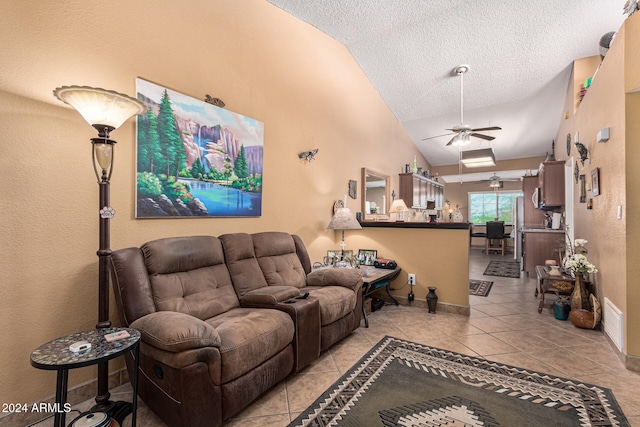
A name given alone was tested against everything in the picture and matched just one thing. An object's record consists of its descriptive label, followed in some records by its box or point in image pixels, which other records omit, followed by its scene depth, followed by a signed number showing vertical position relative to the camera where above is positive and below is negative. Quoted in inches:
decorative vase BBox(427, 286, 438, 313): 144.4 -40.1
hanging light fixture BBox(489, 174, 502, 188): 364.1 +44.0
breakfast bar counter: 142.9 -19.7
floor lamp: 65.1 +13.4
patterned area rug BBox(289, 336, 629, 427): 68.6 -46.2
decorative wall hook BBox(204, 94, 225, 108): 105.6 +41.1
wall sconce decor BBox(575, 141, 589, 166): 143.9 +31.9
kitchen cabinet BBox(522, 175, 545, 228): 263.4 +8.0
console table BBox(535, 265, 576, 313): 141.1 -32.0
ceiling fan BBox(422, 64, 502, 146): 174.9 +50.8
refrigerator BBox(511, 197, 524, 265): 293.6 -3.2
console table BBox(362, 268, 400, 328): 128.9 -29.4
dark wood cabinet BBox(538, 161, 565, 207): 209.5 +23.8
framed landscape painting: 89.0 +19.2
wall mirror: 206.1 +15.8
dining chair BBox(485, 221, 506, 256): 359.6 -19.5
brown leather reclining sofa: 60.5 -26.8
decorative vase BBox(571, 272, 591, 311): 131.3 -35.0
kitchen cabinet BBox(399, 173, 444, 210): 260.5 +24.0
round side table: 49.0 -24.3
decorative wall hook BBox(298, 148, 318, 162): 149.9 +30.9
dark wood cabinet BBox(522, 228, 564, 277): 218.2 -21.2
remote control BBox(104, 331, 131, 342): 58.2 -23.9
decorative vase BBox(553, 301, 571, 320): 136.3 -42.2
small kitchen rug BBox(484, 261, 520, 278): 243.1 -46.1
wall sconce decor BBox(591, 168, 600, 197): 123.5 +14.9
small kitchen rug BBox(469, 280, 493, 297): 183.5 -46.4
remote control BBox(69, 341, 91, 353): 53.6 -24.0
